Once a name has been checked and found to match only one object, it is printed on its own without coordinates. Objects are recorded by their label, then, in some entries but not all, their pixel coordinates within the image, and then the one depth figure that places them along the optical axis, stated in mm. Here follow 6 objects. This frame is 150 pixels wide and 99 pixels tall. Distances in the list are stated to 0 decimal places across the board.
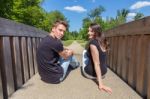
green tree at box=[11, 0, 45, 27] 14859
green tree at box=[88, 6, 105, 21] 31456
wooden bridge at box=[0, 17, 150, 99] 1388
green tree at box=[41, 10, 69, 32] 18291
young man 1793
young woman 1770
